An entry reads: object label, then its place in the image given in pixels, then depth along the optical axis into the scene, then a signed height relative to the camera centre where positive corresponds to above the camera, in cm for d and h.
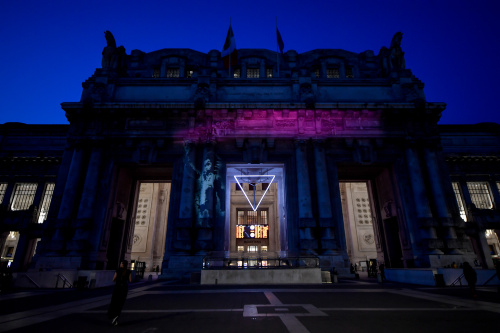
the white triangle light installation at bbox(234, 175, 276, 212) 2202 +657
